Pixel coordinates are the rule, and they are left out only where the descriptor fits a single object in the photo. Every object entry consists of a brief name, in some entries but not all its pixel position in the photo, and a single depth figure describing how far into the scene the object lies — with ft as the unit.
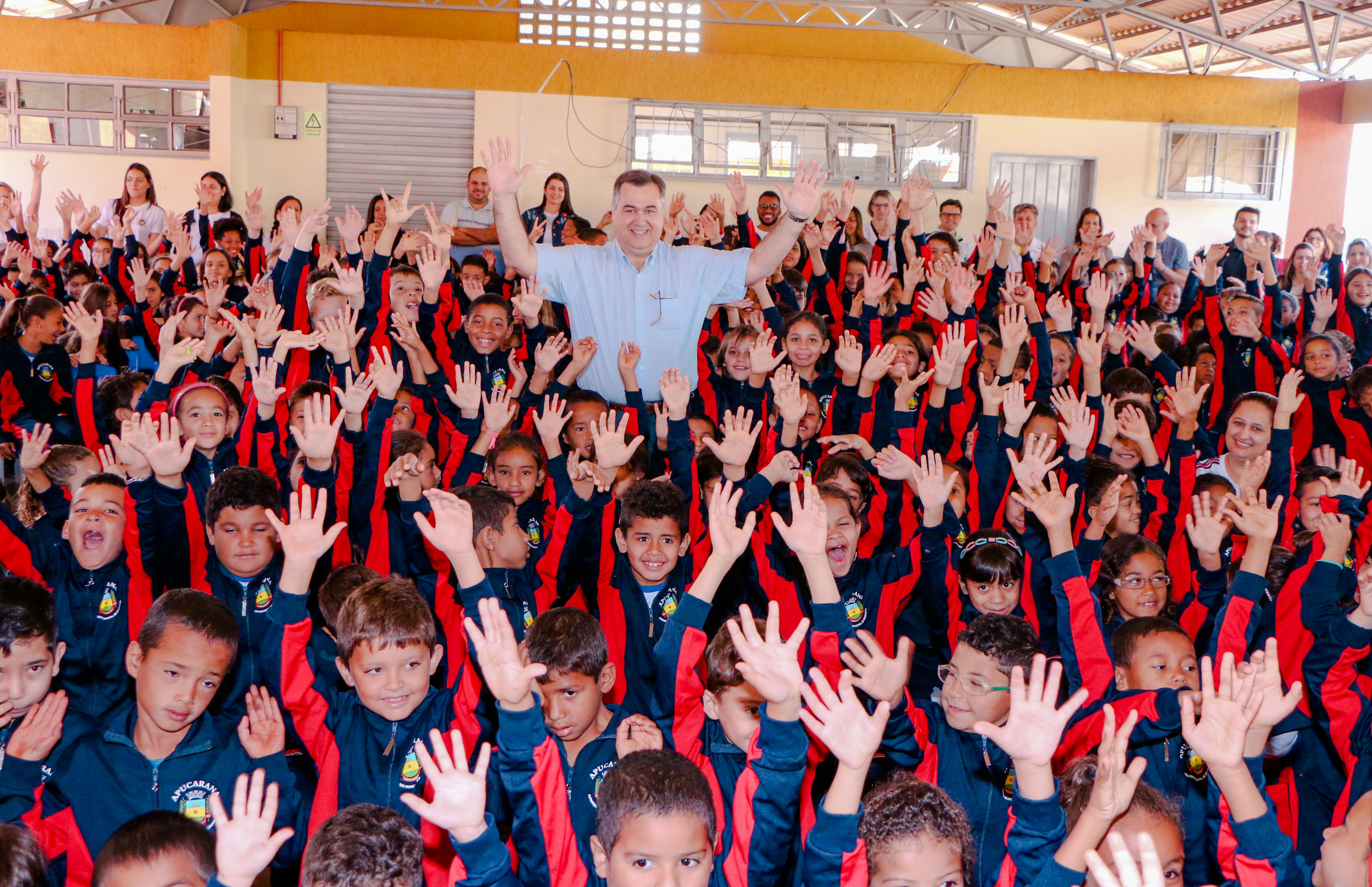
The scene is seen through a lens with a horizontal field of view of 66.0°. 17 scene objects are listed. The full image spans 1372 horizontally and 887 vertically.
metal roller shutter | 34.01
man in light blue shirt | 13.15
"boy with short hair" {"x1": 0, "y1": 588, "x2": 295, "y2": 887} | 7.46
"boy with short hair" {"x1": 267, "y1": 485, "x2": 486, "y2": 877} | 8.00
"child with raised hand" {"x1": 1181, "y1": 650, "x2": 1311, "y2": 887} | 6.05
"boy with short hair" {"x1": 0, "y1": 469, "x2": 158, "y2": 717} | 10.00
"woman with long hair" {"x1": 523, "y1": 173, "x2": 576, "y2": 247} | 25.46
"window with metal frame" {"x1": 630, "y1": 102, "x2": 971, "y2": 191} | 35.14
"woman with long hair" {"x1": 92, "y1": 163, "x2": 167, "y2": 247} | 26.61
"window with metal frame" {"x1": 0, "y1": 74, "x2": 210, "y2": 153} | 33.86
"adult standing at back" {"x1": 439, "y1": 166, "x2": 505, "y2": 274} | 25.95
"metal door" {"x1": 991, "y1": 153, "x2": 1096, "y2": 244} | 37.47
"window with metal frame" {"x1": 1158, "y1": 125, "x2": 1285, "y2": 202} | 37.81
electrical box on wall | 33.40
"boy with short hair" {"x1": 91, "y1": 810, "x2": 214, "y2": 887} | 6.07
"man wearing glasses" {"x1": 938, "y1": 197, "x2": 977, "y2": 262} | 27.40
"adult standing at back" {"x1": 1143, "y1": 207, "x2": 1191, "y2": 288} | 28.43
